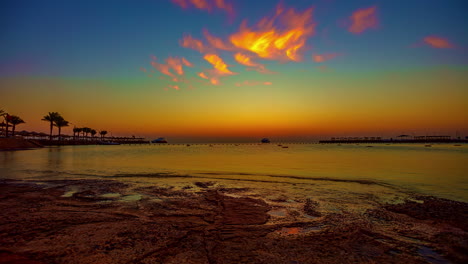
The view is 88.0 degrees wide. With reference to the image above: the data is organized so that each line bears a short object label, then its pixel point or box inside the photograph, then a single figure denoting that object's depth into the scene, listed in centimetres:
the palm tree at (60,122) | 10612
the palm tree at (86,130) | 16792
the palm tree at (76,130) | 15869
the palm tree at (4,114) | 7322
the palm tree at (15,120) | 8675
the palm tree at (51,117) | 10294
